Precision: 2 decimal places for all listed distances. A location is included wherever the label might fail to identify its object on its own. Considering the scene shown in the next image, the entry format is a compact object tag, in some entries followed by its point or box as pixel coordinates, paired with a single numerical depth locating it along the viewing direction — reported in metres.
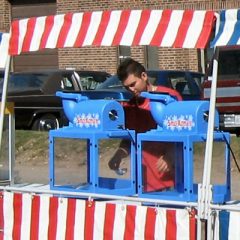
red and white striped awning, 6.10
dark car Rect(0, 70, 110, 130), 20.68
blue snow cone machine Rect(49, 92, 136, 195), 6.86
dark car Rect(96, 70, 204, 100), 18.51
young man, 6.62
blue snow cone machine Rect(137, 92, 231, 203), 6.38
